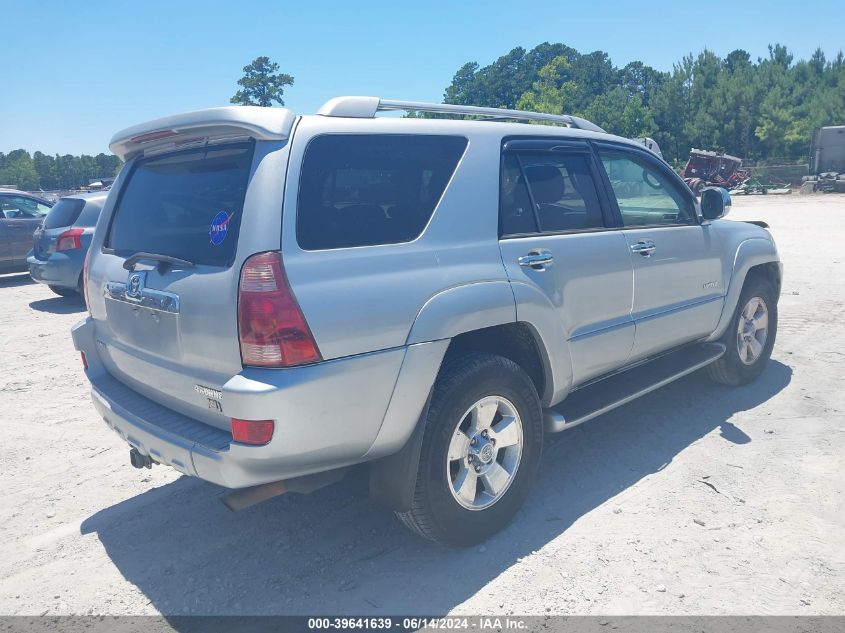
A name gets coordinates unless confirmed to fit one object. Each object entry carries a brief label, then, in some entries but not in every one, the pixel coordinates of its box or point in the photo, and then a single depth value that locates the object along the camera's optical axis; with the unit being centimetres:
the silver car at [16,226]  1162
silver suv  251
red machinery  3478
